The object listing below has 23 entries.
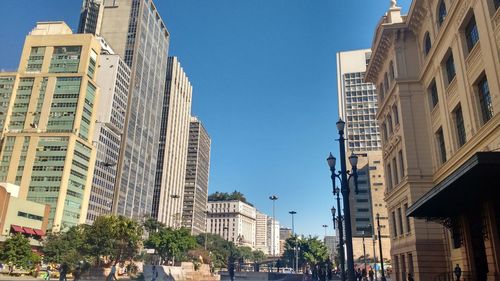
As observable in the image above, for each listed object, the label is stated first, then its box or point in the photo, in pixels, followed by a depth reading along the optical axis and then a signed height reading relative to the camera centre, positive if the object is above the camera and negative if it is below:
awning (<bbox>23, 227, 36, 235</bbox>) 76.16 +6.53
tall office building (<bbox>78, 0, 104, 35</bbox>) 140.04 +84.52
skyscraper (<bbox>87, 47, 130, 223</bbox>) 106.91 +38.51
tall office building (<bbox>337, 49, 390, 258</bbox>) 149.00 +61.22
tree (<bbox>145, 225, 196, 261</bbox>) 68.38 +4.32
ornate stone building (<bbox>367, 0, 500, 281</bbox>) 18.19 +8.61
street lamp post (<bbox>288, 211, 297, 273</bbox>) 85.12 +7.51
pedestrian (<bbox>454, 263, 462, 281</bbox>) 19.60 +0.15
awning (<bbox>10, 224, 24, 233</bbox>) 73.44 +6.62
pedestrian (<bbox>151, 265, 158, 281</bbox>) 39.29 -0.48
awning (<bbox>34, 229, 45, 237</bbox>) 80.38 +6.58
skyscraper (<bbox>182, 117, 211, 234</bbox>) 177.16 +38.43
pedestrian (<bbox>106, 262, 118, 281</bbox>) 34.88 -0.50
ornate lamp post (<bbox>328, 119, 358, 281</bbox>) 14.24 +3.34
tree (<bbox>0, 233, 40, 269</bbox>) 47.72 +1.46
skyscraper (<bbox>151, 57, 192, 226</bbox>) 151.88 +48.99
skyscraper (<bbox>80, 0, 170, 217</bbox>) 123.75 +58.74
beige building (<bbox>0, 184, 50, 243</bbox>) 72.88 +9.22
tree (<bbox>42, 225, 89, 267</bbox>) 54.70 +3.04
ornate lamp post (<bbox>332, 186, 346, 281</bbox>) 18.23 +1.70
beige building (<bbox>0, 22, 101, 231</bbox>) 91.19 +34.70
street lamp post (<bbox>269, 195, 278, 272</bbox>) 83.56 +14.60
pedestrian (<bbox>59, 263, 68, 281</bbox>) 28.06 -0.40
